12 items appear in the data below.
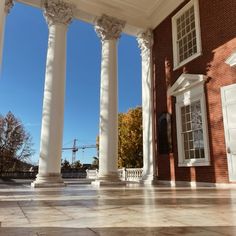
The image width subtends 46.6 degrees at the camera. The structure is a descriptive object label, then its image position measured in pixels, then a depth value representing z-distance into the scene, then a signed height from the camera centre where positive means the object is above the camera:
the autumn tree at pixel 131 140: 33.03 +4.12
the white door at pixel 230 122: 10.36 +1.97
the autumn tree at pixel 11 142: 31.77 +3.88
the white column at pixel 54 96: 11.52 +3.45
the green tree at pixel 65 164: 45.90 +1.79
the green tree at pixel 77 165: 51.69 +1.79
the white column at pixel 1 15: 4.00 +2.32
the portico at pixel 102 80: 11.70 +4.55
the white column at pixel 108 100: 12.91 +3.60
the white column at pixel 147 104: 15.04 +3.94
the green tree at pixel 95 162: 45.51 +2.01
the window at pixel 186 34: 13.18 +7.01
